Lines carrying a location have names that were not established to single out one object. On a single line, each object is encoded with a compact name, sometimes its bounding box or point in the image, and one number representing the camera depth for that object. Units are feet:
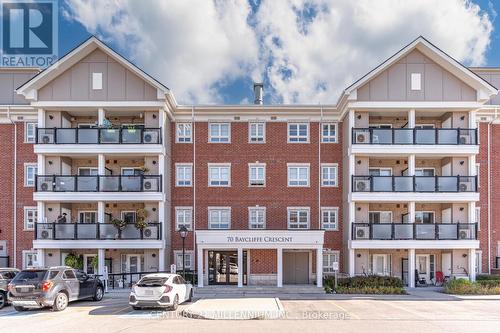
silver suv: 52.17
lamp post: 73.81
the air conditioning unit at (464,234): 82.33
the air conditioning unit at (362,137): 84.28
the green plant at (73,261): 81.00
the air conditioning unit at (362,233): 82.23
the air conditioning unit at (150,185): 83.35
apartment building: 82.43
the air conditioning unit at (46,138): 84.02
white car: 52.39
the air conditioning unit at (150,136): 83.87
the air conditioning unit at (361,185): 83.71
